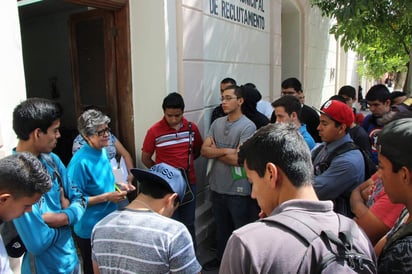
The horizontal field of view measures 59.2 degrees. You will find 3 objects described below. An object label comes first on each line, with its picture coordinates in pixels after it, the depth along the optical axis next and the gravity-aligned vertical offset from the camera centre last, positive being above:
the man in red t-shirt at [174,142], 3.43 -0.61
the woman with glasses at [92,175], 2.56 -0.67
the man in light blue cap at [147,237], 1.53 -0.67
